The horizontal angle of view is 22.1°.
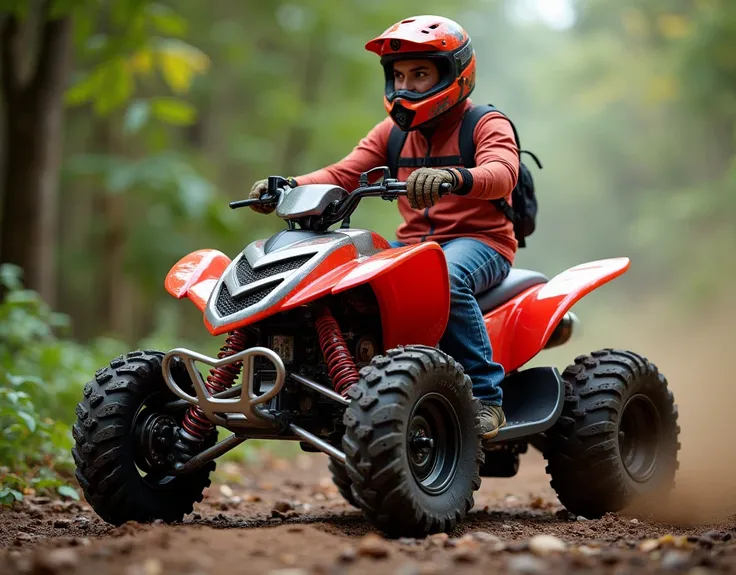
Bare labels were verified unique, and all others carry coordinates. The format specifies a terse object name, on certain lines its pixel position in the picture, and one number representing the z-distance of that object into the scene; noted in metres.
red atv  8.14
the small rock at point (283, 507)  11.80
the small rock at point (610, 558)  6.74
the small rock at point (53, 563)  6.19
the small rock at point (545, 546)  7.21
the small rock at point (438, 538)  7.88
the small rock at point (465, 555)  6.76
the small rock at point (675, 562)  6.52
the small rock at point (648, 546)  7.51
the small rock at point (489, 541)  7.40
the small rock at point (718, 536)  8.08
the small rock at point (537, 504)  12.80
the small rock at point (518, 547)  7.25
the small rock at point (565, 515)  11.11
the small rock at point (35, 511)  10.57
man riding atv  9.68
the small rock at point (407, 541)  7.88
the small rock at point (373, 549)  6.83
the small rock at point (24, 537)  8.57
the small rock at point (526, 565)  6.28
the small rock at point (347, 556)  6.71
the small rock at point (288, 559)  6.62
